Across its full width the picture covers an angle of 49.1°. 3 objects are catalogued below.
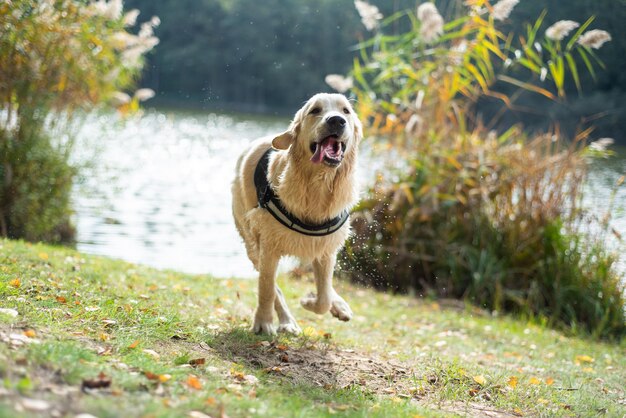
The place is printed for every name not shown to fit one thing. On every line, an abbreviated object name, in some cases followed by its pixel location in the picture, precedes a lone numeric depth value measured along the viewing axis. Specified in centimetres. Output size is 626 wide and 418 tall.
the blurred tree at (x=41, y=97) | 812
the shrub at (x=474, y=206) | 776
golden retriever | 432
